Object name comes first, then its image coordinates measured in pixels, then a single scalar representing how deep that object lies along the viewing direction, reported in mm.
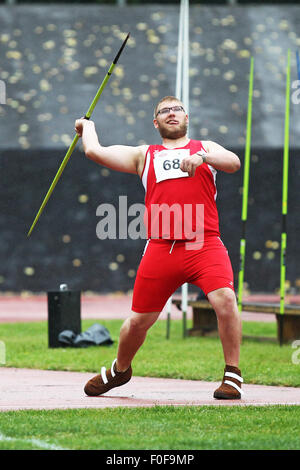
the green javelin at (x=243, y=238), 11289
